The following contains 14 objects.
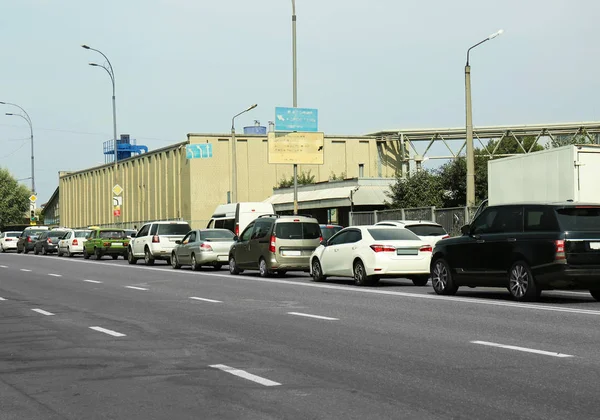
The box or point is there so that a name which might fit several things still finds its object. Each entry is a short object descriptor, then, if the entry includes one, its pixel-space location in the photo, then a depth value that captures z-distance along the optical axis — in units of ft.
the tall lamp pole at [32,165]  264.56
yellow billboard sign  148.97
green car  155.22
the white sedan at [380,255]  72.64
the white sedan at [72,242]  174.29
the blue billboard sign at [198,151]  228.63
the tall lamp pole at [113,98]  193.67
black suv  53.93
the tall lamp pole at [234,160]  175.44
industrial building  243.81
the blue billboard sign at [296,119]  146.72
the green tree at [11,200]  402.93
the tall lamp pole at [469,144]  98.94
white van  140.87
